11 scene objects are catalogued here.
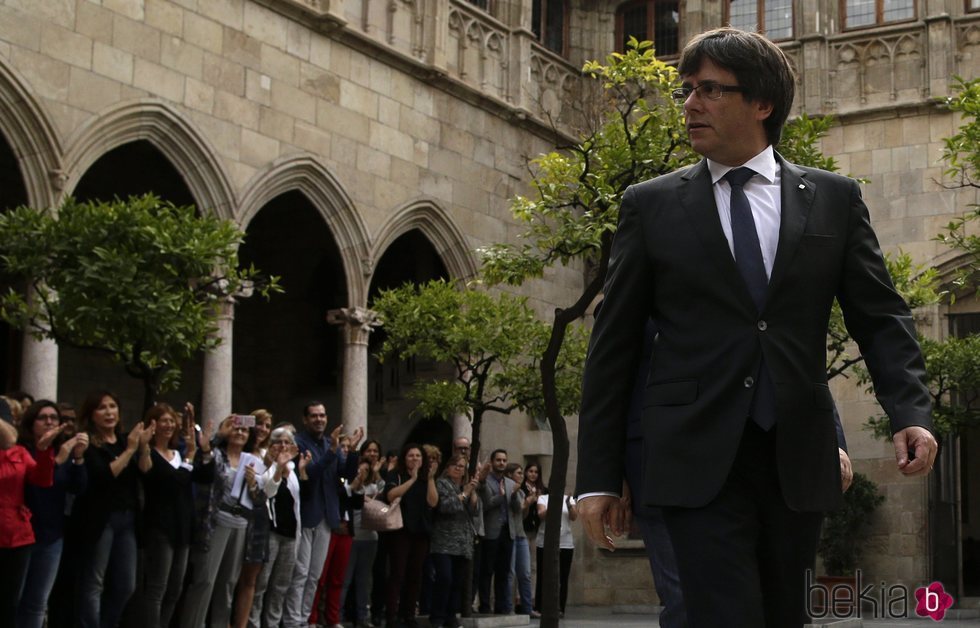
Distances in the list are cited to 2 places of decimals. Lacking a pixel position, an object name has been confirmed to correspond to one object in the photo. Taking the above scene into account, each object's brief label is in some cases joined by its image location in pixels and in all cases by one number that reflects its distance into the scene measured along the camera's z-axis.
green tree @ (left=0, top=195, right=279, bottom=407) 9.84
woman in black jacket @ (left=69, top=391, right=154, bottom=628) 8.59
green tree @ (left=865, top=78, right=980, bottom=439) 16.36
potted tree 18.23
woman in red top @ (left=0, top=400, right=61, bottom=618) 7.79
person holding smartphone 9.58
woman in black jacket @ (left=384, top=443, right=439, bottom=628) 12.34
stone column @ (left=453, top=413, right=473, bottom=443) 18.45
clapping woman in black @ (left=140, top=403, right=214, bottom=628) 9.03
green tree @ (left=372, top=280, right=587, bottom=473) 14.67
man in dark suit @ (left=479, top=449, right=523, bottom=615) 14.22
